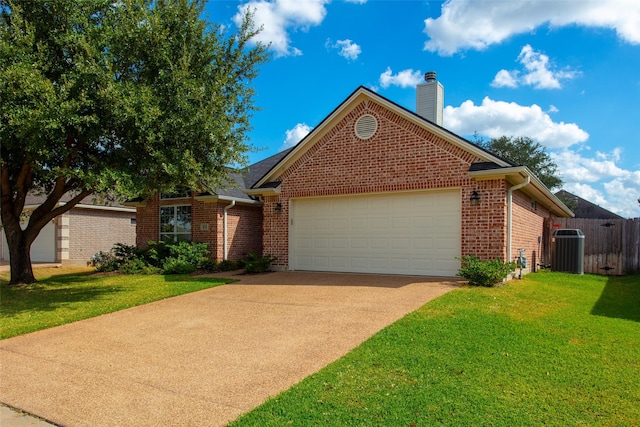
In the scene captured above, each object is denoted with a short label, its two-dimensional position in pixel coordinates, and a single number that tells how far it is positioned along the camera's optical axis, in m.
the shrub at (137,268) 13.83
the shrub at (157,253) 14.43
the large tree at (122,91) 7.29
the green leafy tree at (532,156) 30.65
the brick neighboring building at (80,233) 19.09
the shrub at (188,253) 14.29
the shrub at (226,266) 14.42
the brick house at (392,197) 10.20
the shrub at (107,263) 15.23
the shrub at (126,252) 15.31
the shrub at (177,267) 13.55
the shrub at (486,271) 9.02
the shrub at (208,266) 14.29
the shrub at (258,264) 12.61
